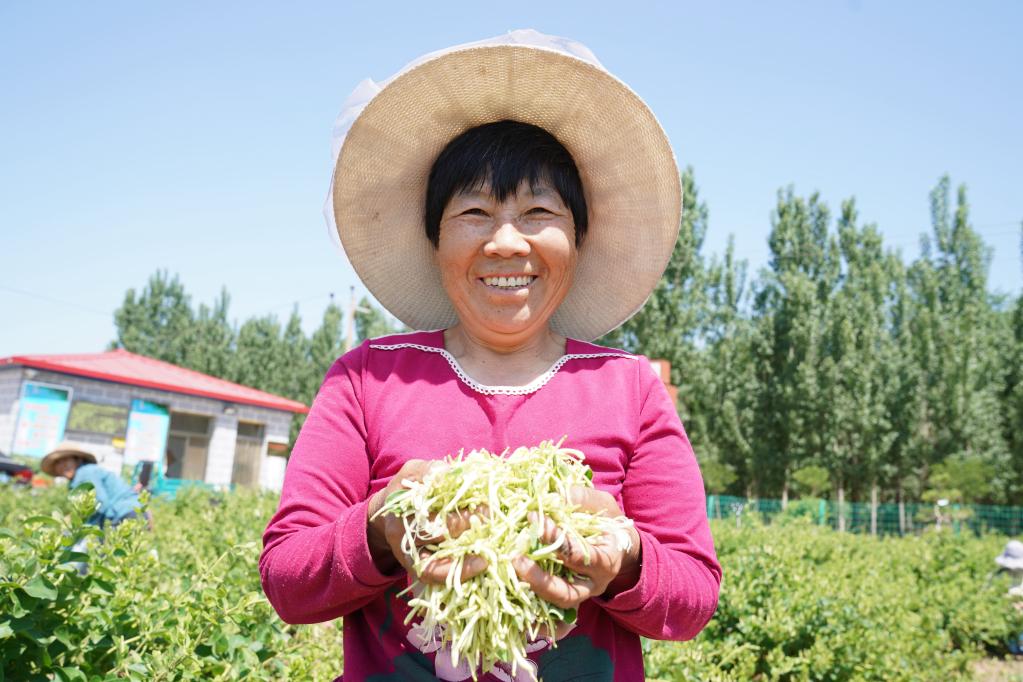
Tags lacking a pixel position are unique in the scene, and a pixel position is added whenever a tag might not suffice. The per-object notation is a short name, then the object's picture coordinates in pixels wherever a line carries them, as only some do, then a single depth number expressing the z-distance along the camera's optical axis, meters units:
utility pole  28.19
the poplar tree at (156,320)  41.94
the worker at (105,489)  6.47
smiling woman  1.22
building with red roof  17.94
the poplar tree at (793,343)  26.92
